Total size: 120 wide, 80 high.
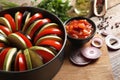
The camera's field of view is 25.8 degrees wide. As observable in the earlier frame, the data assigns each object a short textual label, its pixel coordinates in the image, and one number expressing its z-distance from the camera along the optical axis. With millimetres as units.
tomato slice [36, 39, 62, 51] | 646
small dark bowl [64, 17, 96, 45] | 747
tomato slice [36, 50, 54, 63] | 626
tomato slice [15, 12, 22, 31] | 699
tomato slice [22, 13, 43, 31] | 698
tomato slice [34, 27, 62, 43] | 673
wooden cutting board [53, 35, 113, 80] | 717
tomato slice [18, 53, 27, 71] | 605
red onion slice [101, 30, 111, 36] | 977
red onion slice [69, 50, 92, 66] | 743
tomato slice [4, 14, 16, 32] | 694
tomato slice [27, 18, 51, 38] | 683
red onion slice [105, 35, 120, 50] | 932
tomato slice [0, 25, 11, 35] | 670
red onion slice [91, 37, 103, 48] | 790
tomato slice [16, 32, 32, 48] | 641
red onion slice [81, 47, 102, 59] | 751
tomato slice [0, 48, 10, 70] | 612
